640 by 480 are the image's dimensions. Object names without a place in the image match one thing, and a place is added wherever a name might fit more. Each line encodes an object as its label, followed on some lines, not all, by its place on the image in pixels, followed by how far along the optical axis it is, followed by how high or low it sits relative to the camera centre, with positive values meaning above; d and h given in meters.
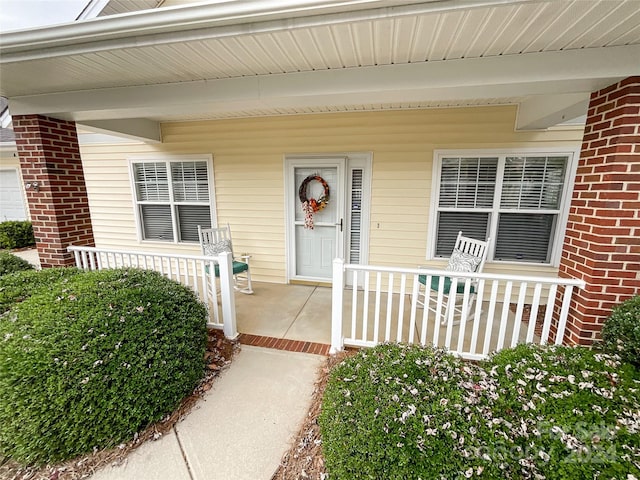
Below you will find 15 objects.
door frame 4.11 +0.10
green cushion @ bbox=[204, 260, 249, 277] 3.98 -1.06
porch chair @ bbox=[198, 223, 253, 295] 4.11 -0.81
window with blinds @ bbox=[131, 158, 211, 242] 4.81 -0.05
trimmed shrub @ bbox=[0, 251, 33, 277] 3.23 -0.84
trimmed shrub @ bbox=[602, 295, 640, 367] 1.73 -0.89
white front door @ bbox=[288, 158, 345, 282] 4.23 -0.34
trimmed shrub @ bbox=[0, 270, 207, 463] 1.62 -1.11
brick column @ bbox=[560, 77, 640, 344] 1.93 -0.10
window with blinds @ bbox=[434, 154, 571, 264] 3.62 -0.05
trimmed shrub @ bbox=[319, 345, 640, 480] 1.22 -1.12
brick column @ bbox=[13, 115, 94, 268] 3.00 +0.12
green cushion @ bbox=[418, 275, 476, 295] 3.35 -1.07
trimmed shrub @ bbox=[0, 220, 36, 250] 6.98 -1.04
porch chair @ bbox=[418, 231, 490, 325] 3.27 -0.79
